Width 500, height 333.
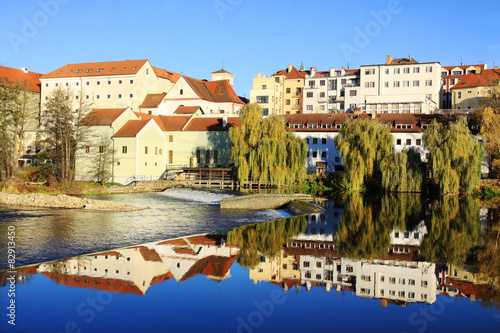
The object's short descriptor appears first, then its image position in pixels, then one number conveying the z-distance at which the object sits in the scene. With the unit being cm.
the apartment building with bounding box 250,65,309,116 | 7956
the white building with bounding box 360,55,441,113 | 6875
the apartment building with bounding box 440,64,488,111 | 8094
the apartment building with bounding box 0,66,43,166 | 6438
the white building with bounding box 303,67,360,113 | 7700
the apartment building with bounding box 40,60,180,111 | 7412
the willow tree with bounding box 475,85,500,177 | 4762
